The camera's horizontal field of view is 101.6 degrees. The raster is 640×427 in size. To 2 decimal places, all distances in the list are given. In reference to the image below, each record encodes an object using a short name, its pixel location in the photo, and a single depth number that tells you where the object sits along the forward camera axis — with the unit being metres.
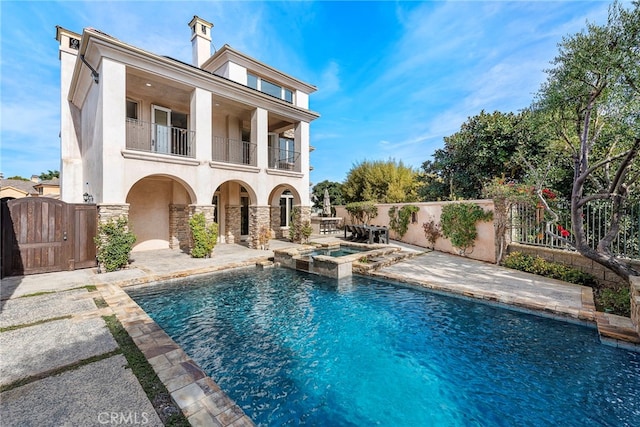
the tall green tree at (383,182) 26.33
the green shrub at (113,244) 9.02
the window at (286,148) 17.65
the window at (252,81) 16.55
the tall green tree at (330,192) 33.75
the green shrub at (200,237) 11.39
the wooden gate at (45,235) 8.44
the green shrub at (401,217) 15.93
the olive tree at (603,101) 5.49
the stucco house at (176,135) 9.70
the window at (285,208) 20.74
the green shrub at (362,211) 19.44
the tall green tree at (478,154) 14.52
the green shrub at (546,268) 7.70
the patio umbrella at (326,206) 23.47
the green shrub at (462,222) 11.62
